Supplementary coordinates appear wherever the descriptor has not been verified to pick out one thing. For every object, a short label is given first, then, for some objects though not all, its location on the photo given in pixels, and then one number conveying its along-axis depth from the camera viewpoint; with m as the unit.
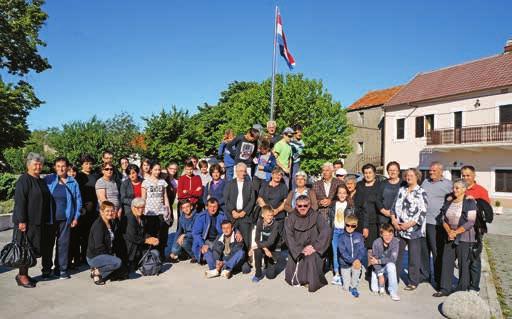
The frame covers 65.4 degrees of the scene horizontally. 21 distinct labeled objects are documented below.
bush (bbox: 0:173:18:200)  17.75
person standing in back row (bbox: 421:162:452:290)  6.50
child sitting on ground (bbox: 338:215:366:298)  6.39
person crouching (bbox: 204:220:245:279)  7.16
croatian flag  14.64
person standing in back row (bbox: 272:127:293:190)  8.60
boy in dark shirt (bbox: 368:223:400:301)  6.25
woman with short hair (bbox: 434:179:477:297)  5.93
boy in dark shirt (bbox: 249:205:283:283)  7.09
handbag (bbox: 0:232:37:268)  5.98
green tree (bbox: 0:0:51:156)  22.03
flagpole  13.06
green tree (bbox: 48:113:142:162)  24.14
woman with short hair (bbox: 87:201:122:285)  6.52
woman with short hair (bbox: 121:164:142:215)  7.73
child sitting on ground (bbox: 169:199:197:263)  8.21
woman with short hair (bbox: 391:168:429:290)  6.39
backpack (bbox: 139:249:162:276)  7.14
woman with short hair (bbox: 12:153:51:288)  6.12
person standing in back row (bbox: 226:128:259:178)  9.00
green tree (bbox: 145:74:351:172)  30.39
